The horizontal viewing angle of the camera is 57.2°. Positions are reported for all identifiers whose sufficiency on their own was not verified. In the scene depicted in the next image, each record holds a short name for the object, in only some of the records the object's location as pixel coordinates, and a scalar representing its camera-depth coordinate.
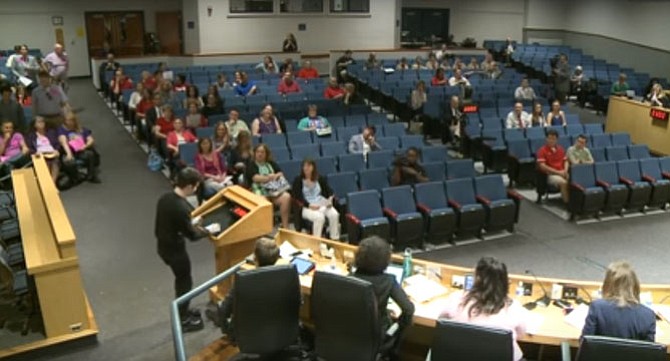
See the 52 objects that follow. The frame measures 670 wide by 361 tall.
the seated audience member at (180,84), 12.77
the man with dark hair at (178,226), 4.70
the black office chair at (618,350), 3.13
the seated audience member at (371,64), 15.99
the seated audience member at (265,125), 9.60
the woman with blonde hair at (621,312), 3.51
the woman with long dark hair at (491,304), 3.49
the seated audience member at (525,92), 12.80
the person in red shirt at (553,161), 8.52
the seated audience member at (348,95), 12.46
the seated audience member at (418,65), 16.28
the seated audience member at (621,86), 13.91
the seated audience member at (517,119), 10.52
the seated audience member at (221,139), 8.73
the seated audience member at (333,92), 12.60
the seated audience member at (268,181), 7.28
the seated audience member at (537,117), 10.70
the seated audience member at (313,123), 9.84
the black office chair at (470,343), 3.23
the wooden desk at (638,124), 10.87
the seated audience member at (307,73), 15.03
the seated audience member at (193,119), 9.87
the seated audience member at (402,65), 16.17
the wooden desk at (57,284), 4.80
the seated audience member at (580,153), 8.62
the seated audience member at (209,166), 7.82
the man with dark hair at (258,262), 3.99
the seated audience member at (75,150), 8.85
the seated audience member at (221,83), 12.96
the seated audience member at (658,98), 11.51
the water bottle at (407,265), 4.68
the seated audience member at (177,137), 8.84
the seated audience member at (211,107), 10.87
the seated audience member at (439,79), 14.23
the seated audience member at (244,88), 12.83
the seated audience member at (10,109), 8.92
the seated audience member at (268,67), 15.55
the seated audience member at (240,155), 8.01
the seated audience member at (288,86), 12.97
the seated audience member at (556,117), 10.68
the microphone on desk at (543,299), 4.40
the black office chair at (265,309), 3.75
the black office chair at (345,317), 3.56
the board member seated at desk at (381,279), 3.70
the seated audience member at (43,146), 8.55
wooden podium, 4.93
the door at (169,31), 19.28
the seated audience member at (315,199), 6.94
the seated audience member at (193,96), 10.48
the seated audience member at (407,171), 7.62
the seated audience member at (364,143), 8.87
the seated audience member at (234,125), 9.37
